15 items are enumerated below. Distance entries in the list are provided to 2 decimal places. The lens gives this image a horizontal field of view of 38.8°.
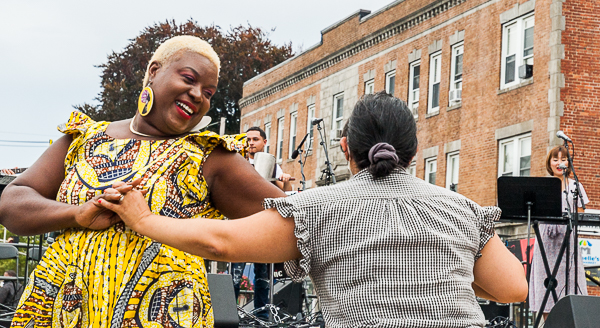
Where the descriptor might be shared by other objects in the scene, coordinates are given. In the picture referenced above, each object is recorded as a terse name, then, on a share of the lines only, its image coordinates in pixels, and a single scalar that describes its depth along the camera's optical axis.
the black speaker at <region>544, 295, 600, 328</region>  4.92
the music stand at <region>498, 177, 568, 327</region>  8.01
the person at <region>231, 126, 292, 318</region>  9.08
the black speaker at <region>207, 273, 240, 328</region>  5.12
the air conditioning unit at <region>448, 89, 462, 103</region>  25.26
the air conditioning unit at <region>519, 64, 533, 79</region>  22.08
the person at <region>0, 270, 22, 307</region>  11.86
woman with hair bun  2.66
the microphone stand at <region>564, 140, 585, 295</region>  7.92
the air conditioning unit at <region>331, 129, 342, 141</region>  31.38
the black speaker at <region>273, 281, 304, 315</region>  10.46
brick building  21.41
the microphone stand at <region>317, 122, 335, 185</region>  10.04
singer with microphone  8.73
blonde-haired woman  2.81
